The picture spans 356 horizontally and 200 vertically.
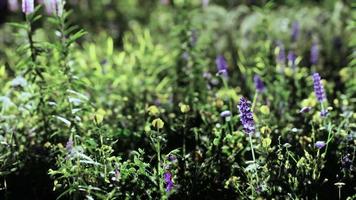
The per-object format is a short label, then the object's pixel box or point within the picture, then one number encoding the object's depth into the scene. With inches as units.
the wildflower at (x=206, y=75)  164.5
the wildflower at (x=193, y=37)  182.4
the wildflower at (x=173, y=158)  118.1
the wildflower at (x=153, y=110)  134.2
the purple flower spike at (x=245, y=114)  112.9
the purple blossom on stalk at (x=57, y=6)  136.6
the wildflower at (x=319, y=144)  115.6
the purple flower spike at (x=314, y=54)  193.0
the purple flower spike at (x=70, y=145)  112.5
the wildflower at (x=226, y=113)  131.5
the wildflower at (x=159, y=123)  117.3
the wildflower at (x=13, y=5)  245.9
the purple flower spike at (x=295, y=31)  205.5
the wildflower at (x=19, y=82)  146.2
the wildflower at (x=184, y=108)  126.8
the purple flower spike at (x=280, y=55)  180.6
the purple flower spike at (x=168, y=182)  108.8
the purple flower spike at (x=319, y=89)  127.6
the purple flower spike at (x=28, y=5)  131.0
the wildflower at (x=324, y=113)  128.1
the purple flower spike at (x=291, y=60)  175.2
